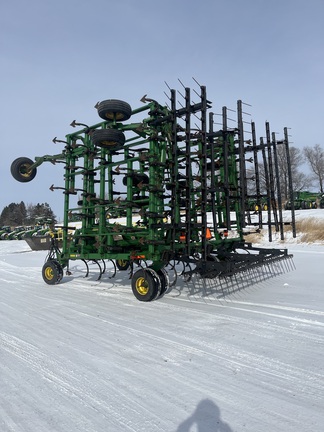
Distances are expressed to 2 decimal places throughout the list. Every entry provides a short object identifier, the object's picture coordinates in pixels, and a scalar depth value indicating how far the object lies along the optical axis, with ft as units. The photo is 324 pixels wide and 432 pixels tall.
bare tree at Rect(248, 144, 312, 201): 129.51
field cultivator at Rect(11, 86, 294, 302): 21.01
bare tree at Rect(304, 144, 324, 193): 152.35
